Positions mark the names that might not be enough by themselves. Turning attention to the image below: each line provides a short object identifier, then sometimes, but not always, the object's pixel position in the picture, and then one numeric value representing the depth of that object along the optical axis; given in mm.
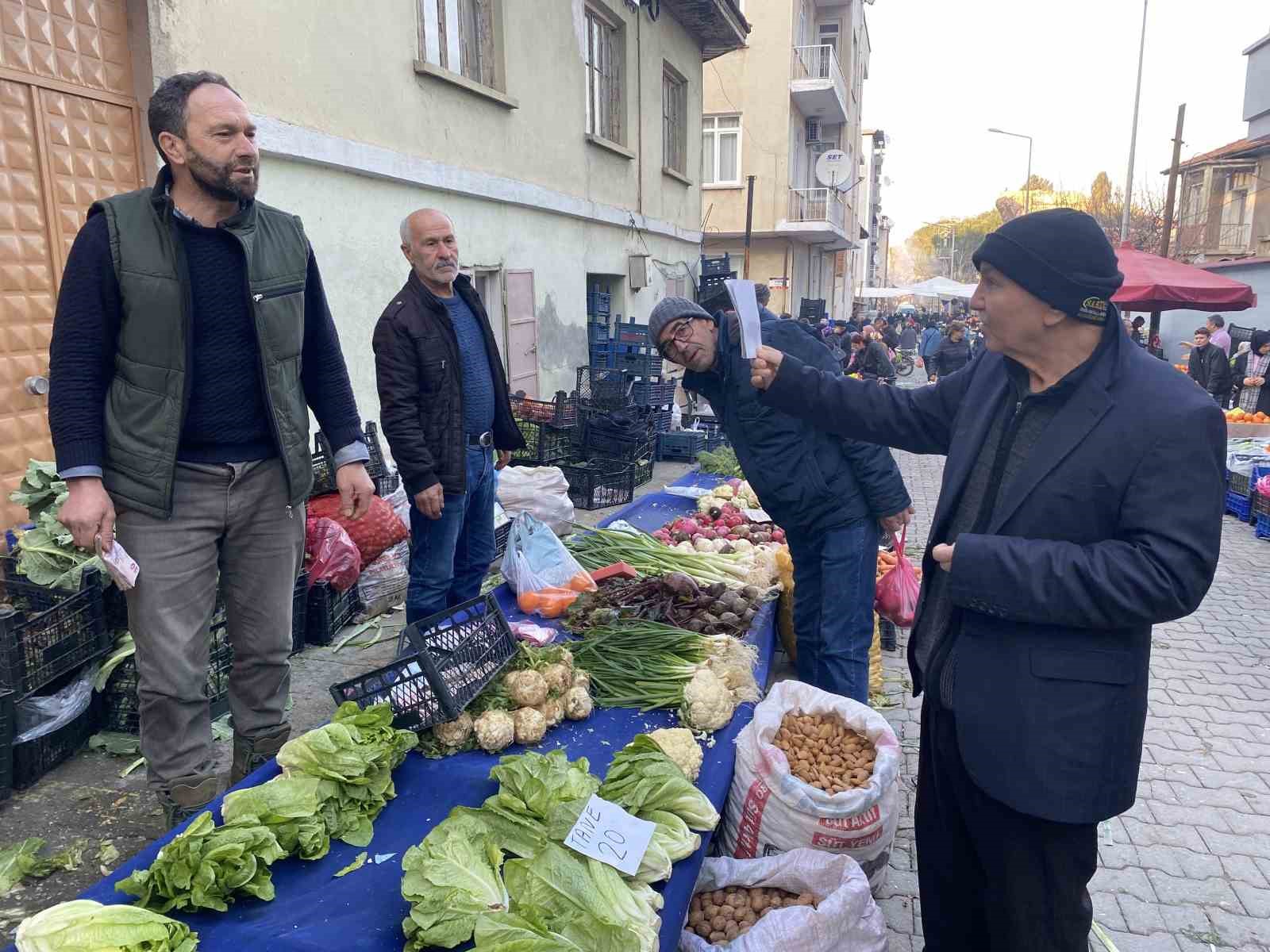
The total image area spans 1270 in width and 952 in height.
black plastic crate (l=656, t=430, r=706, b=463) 11133
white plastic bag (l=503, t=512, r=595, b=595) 4508
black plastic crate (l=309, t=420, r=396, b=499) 5398
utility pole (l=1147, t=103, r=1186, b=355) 20562
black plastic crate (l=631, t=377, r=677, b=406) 10938
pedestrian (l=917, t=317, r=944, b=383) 22903
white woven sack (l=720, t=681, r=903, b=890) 2807
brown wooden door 4355
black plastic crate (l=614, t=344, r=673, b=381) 11672
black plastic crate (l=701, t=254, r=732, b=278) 16359
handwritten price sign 2199
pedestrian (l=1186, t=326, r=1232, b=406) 13656
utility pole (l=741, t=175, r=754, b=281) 17047
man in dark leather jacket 4129
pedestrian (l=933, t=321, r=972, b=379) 15977
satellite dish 23906
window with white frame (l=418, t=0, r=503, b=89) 7703
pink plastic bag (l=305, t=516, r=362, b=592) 5012
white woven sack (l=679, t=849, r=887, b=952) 2400
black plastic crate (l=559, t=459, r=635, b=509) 8352
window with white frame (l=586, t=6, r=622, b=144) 11695
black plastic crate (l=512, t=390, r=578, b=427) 8445
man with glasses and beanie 3604
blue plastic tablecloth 2096
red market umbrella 11977
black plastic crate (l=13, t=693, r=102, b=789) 3438
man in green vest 2582
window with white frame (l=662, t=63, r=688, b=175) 14938
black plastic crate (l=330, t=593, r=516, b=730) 2844
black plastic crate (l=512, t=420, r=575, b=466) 8391
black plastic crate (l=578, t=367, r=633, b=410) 9195
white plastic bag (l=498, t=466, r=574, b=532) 6723
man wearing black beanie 1847
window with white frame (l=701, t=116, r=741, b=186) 23719
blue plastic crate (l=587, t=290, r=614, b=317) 12664
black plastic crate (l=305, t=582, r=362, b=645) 4996
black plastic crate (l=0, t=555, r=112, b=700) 3408
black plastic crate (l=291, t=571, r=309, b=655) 4801
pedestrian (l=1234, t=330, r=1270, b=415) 12742
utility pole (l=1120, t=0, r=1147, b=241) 21344
